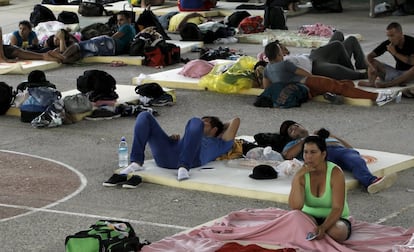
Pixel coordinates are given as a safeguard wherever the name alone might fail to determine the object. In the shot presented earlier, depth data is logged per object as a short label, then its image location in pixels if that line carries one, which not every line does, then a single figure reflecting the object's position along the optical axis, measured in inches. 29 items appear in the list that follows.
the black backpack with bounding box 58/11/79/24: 949.2
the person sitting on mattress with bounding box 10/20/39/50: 800.9
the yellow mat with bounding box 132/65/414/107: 647.9
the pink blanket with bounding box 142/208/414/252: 371.2
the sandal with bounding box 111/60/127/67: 785.8
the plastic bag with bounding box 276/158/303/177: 460.4
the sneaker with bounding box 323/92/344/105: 628.7
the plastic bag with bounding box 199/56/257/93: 665.0
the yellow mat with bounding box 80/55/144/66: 784.3
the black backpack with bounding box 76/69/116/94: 611.5
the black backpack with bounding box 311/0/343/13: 1040.2
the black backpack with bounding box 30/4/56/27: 936.3
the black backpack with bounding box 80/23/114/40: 836.0
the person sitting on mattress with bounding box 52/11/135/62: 799.7
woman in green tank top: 370.0
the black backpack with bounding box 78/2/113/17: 1047.0
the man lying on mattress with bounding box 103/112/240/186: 467.2
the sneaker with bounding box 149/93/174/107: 633.6
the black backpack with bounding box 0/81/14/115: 608.1
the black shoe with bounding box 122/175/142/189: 463.8
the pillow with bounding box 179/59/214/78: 706.8
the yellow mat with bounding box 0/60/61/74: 750.5
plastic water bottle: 494.0
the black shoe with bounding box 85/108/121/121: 601.6
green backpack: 358.6
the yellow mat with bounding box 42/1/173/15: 1052.5
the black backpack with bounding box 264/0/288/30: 914.1
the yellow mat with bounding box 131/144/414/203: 446.6
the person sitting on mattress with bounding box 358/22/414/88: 646.5
